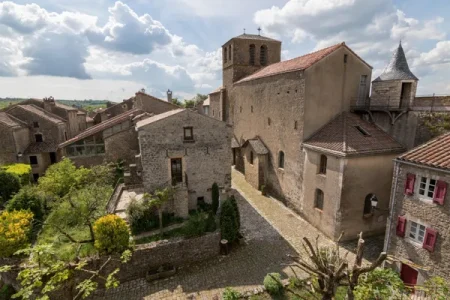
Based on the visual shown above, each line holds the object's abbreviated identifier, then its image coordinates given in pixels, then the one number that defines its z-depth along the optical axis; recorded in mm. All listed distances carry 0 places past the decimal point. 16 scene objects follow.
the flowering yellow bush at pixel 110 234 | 13875
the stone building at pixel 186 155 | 17781
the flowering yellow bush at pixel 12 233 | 13672
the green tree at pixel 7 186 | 22516
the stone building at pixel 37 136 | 29281
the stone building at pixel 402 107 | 16000
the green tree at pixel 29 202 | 18062
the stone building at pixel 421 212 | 11516
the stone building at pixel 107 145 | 24922
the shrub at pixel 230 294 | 11539
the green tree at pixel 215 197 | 19328
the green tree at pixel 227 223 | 16141
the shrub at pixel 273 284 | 12250
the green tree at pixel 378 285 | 6907
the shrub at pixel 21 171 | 24469
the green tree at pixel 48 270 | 7062
